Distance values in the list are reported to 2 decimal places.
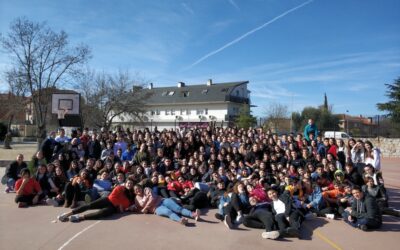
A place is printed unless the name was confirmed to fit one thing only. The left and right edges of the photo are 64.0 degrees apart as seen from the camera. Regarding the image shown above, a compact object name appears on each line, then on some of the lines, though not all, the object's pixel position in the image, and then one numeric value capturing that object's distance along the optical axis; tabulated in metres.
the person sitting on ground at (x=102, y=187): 8.28
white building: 51.19
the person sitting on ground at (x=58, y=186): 8.37
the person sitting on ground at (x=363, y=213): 6.70
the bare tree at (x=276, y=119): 43.14
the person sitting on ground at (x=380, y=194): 7.89
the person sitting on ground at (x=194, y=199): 8.18
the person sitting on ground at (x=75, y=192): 8.21
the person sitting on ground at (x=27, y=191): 8.24
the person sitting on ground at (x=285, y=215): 6.16
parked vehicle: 29.22
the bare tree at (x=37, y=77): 24.53
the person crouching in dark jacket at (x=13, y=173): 9.87
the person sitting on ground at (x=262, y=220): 6.06
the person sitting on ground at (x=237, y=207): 6.93
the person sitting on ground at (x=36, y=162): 9.95
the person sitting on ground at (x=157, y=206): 7.39
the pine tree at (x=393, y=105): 28.30
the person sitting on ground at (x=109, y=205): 6.96
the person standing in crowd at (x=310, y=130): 12.23
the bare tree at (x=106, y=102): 31.44
